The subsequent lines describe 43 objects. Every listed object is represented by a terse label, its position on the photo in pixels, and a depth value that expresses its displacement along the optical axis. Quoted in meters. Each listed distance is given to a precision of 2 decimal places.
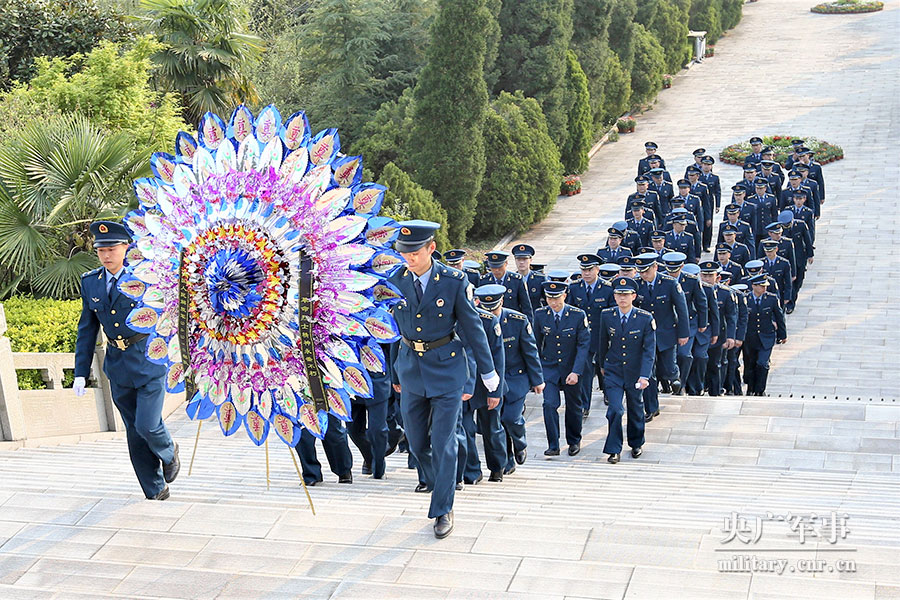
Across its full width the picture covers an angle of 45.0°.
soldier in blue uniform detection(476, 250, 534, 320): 11.41
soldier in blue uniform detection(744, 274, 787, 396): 13.34
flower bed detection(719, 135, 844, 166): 26.62
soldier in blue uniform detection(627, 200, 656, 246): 16.79
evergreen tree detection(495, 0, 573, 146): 23.72
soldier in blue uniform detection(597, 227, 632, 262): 14.35
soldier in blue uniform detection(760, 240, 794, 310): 15.41
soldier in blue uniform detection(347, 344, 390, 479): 8.48
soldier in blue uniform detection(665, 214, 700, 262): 15.92
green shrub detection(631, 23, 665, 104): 31.23
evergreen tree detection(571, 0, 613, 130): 26.56
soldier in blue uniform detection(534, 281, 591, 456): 10.04
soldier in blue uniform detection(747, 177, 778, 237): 17.92
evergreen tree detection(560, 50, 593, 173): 24.83
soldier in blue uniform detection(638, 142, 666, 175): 20.97
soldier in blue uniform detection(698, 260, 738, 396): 12.76
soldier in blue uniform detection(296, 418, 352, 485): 7.77
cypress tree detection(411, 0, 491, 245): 18.38
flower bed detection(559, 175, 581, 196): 25.59
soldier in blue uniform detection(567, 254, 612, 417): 11.71
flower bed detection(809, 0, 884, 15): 48.09
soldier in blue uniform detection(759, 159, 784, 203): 19.16
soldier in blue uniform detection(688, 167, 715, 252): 19.17
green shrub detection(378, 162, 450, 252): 18.00
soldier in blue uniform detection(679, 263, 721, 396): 12.59
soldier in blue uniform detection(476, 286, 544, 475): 9.09
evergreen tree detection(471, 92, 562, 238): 21.14
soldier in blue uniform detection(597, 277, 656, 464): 9.77
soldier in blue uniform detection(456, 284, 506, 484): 8.38
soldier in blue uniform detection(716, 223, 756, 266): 15.56
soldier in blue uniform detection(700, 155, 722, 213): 20.02
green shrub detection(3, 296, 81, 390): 10.32
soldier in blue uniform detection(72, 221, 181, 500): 6.99
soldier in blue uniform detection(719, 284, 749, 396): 13.02
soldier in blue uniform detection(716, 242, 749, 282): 14.63
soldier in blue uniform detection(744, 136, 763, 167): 20.70
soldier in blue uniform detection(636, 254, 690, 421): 11.80
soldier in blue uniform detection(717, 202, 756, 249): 16.53
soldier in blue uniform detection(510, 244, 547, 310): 12.02
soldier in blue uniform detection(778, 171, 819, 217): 18.53
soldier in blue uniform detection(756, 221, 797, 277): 15.96
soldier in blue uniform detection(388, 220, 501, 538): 6.30
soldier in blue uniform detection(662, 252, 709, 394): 12.38
